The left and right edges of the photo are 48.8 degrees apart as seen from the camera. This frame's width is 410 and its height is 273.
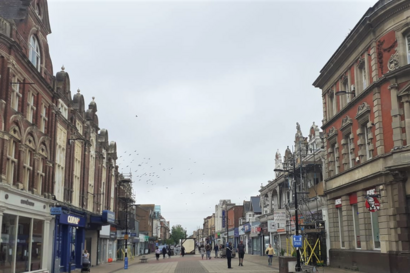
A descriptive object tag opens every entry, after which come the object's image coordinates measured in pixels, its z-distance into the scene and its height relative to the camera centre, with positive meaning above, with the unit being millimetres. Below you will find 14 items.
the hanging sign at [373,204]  23266 +1088
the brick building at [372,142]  22141 +4606
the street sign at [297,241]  24922 -794
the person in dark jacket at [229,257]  32688 -2126
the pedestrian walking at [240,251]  35931 -1896
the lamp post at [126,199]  35250 +3584
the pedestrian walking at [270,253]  35281 -2022
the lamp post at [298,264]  24781 -2040
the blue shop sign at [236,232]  86750 -946
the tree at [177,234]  152050 -2111
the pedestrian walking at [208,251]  51856 -2680
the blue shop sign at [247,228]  70812 -172
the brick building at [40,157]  21594 +4312
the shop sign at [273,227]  39762 -34
